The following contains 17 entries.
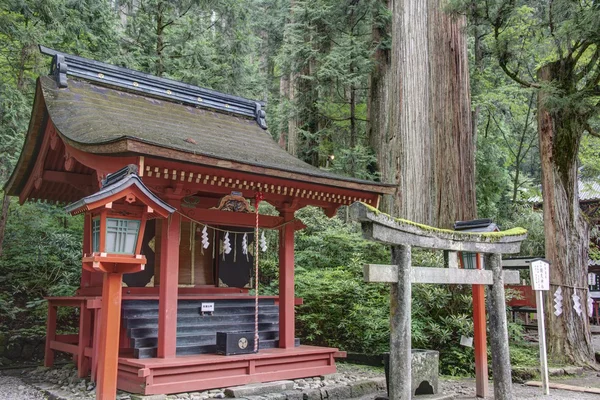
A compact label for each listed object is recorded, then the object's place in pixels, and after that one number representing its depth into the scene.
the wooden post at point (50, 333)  8.89
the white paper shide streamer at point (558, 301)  9.07
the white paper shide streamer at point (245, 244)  9.90
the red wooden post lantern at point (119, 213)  5.04
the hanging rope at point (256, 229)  7.52
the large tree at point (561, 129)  8.83
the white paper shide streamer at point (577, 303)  9.06
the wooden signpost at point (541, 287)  7.20
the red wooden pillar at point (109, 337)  5.09
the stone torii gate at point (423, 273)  5.21
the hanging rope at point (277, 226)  7.14
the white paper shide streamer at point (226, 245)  8.61
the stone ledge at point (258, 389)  6.61
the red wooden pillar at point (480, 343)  6.80
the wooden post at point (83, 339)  7.62
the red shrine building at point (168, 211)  5.41
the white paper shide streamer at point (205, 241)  8.00
